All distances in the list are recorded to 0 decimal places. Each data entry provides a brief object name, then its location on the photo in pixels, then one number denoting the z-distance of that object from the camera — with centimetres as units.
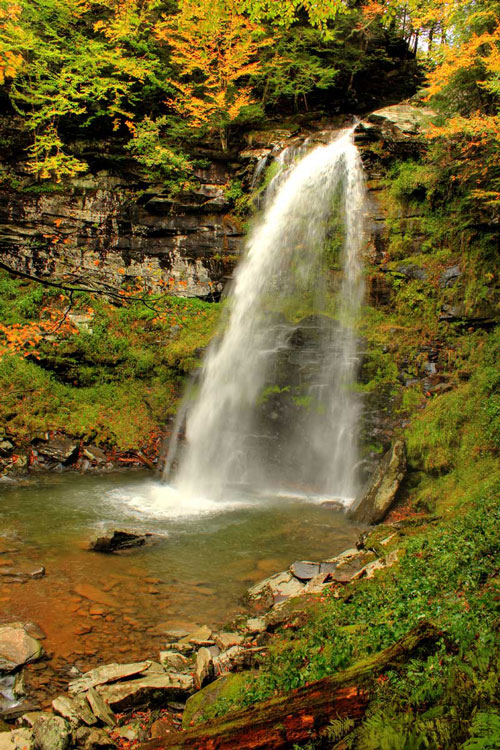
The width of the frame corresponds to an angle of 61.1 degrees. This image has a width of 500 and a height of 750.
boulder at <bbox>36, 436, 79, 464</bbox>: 1074
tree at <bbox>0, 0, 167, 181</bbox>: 1414
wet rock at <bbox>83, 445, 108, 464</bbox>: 1105
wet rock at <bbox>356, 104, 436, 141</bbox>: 1280
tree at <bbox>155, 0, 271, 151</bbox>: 1477
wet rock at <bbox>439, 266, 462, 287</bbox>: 1052
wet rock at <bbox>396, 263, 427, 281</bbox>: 1118
